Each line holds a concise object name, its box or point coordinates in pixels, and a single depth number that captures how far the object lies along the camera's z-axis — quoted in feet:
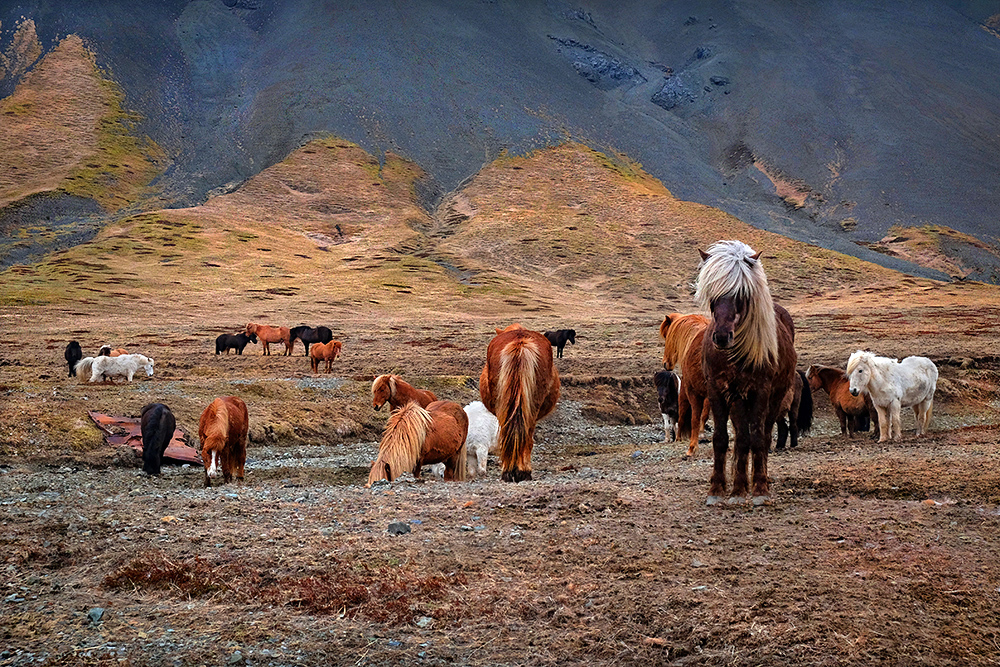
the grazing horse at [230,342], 120.98
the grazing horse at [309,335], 132.98
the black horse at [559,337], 127.18
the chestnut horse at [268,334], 135.23
